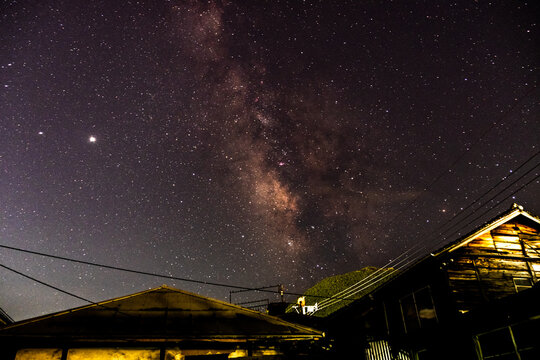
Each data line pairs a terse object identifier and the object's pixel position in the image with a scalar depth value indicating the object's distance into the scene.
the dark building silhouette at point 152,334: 8.65
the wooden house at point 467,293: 10.66
